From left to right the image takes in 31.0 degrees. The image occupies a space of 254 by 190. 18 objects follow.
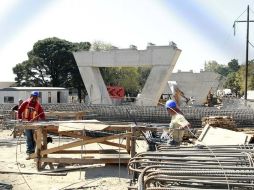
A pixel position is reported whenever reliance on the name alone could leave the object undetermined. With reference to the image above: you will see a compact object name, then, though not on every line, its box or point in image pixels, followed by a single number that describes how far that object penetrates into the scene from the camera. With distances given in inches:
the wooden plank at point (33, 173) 423.2
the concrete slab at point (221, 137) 449.4
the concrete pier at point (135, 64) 1107.3
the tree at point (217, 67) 5496.1
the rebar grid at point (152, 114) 768.3
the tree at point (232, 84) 3008.9
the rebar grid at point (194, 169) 214.5
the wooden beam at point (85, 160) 438.9
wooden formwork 419.8
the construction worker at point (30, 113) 489.4
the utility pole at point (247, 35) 1395.5
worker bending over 373.7
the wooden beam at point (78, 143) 423.5
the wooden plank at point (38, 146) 438.3
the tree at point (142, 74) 3181.6
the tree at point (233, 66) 5531.5
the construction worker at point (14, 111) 780.5
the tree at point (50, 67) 2452.0
